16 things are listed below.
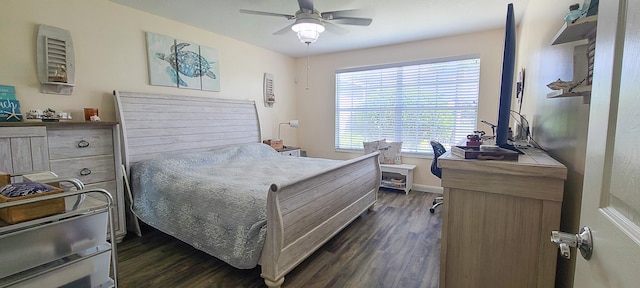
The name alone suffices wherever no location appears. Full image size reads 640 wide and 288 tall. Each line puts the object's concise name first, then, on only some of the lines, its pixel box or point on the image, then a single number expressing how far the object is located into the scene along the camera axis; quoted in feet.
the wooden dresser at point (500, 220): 3.93
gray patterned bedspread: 6.23
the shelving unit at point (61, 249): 2.70
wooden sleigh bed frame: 5.98
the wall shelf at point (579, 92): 3.48
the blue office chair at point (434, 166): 10.73
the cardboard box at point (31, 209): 2.70
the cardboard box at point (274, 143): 14.89
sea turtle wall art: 10.39
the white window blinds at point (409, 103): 13.07
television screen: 4.52
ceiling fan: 8.13
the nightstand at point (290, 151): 14.84
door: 1.58
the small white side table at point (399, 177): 13.69
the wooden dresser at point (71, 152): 6.47
